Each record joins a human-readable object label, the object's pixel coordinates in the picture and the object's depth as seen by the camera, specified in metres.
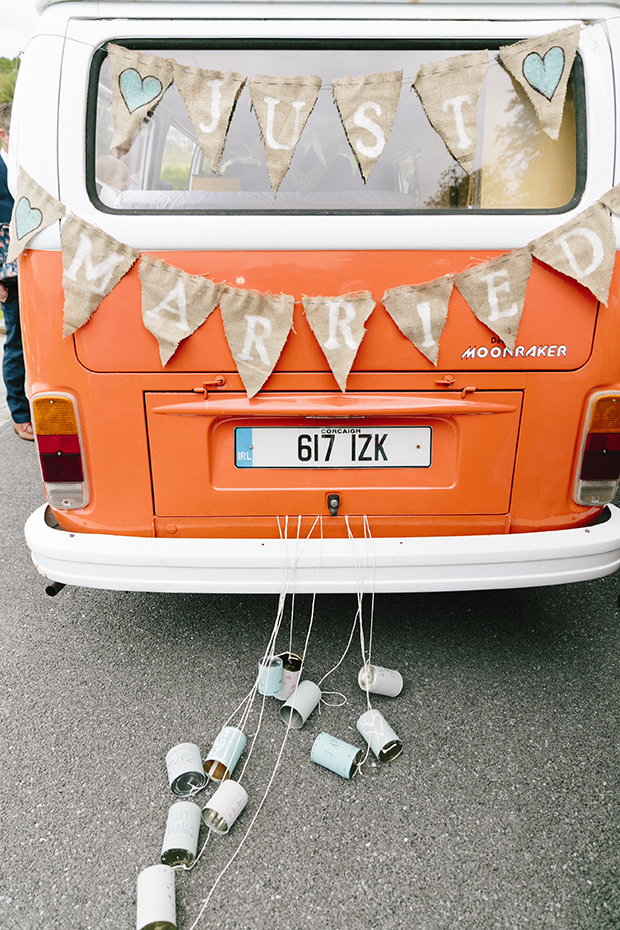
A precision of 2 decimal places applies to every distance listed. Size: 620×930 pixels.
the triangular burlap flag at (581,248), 2.16
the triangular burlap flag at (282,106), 2.09
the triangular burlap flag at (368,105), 2.10
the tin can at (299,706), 2.37
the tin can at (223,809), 1.95
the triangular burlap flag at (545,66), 2.10
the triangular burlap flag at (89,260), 2.12
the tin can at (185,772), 2.09
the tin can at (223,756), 2.12
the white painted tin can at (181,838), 1.85
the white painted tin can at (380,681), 2.49
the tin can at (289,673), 2.48
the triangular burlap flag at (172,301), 2.15
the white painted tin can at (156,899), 1.67
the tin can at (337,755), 2.16
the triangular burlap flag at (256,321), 2.18
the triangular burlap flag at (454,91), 2.09
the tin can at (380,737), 2.22
